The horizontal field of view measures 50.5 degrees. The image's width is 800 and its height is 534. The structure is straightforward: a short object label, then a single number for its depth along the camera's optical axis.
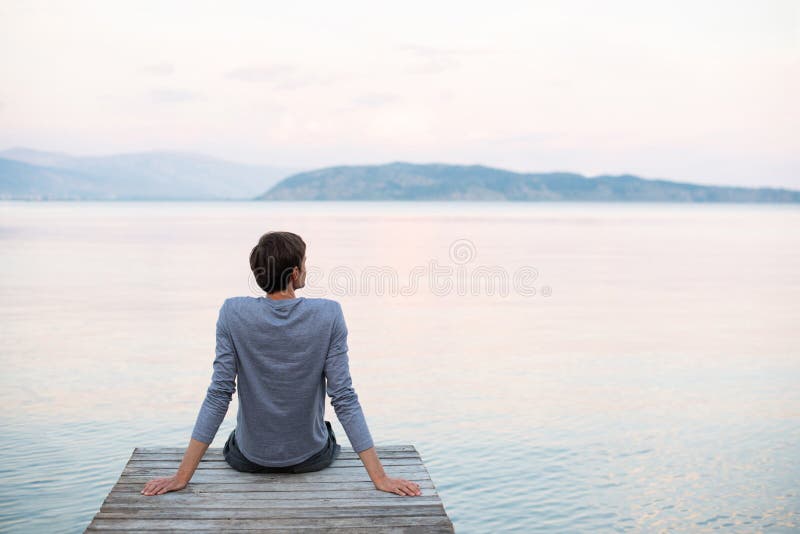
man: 4.68
